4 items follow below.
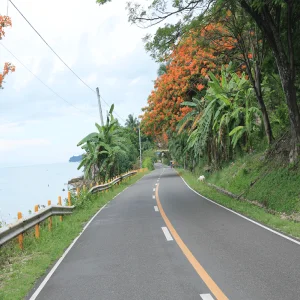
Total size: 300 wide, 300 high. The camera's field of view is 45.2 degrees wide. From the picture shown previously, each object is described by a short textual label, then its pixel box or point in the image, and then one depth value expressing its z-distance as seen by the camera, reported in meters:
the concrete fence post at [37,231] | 10.15
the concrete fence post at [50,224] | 11.35
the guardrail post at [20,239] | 8.95
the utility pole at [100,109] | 27.55
